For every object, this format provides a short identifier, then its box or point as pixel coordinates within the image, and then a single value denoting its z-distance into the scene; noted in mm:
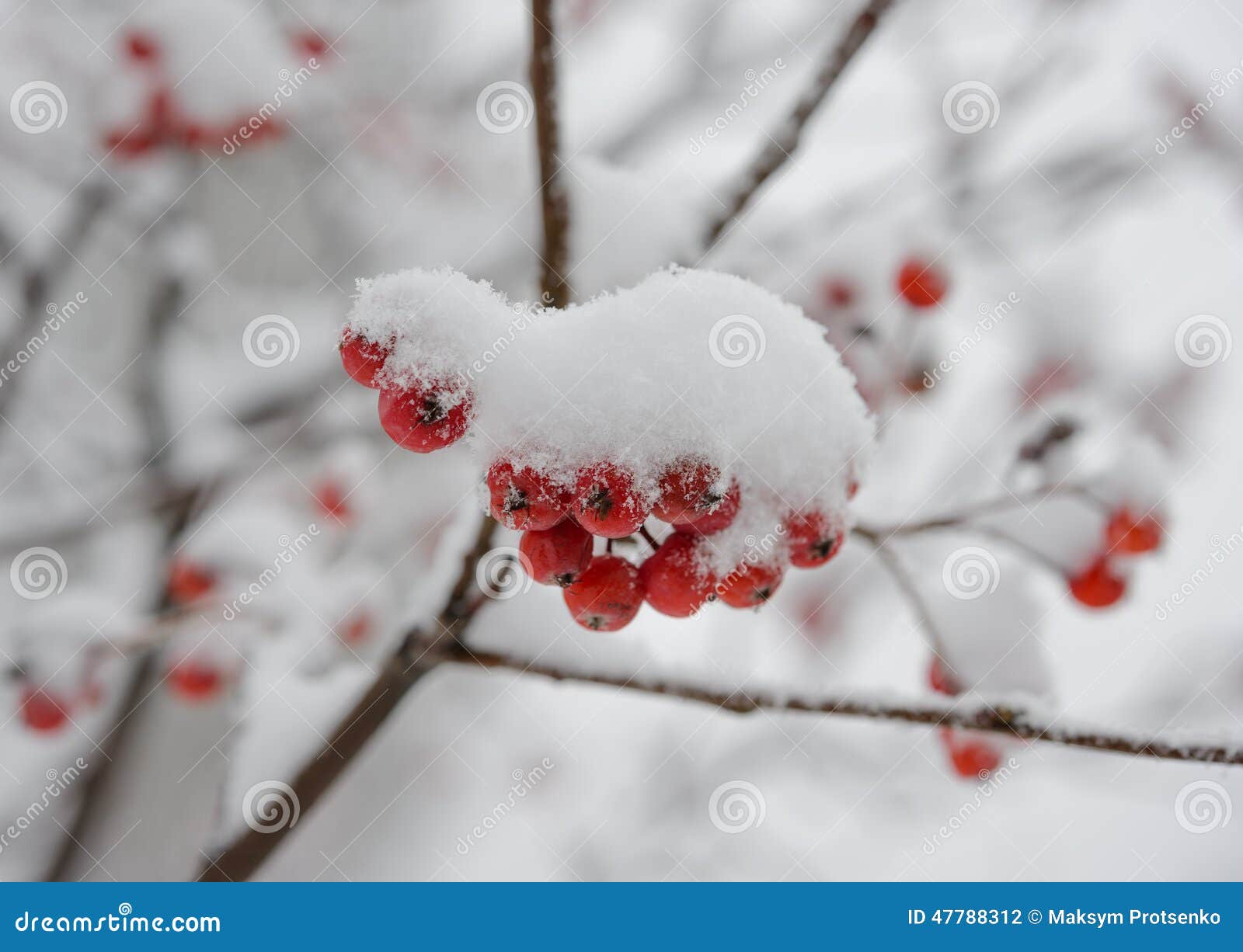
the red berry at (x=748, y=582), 359
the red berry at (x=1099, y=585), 408
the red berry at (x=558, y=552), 353
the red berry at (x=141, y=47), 601
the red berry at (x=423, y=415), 344
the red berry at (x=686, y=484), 348
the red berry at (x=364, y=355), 344
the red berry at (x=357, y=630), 532
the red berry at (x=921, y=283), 442
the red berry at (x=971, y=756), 405
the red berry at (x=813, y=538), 360
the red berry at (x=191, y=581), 543
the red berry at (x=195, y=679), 522
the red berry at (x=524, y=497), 346
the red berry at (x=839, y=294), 512
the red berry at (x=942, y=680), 399
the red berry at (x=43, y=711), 477
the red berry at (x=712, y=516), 351
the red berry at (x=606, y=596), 358
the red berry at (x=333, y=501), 647
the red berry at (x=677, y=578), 357
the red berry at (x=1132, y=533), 405
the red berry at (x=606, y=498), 345
